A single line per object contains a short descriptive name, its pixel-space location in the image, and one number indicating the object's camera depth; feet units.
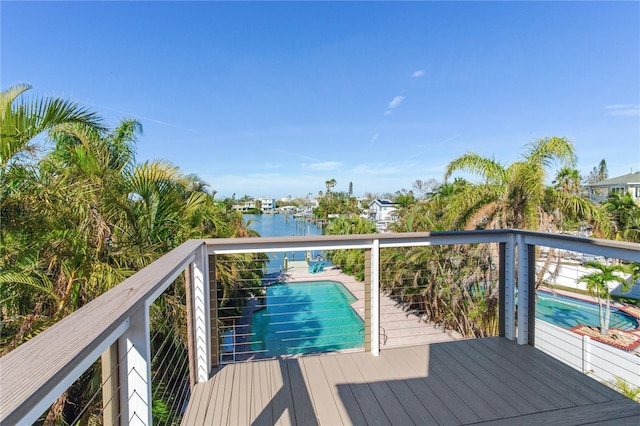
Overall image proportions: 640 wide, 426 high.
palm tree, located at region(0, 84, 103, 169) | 8.78
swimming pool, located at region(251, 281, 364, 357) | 33.04
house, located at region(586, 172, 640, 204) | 71.36
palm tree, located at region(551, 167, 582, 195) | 20.10
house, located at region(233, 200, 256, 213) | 218.09
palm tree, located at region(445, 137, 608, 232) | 18.17
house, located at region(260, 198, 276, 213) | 258.78
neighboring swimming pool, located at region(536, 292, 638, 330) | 36.52
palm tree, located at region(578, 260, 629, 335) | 29.21
